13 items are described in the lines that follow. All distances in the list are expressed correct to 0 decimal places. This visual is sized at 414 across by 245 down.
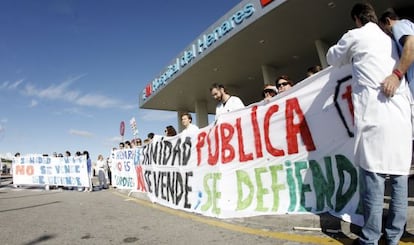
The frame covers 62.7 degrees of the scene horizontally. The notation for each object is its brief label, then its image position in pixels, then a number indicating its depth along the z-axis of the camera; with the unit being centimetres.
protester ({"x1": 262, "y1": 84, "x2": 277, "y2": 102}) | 520
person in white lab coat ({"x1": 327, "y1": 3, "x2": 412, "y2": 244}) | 248
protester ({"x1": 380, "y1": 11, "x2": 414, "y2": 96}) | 251
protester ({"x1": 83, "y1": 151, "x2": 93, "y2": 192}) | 1371
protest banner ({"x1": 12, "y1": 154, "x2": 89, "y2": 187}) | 1422
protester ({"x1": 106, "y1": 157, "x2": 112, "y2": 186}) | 1802
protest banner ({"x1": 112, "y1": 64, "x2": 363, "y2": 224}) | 348
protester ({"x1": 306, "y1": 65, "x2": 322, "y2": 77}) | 516
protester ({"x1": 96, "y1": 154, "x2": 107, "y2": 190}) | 1540
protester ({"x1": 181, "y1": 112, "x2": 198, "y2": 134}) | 622
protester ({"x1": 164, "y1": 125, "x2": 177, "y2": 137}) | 748
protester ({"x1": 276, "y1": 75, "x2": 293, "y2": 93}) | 505
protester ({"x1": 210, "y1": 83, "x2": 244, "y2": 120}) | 552
